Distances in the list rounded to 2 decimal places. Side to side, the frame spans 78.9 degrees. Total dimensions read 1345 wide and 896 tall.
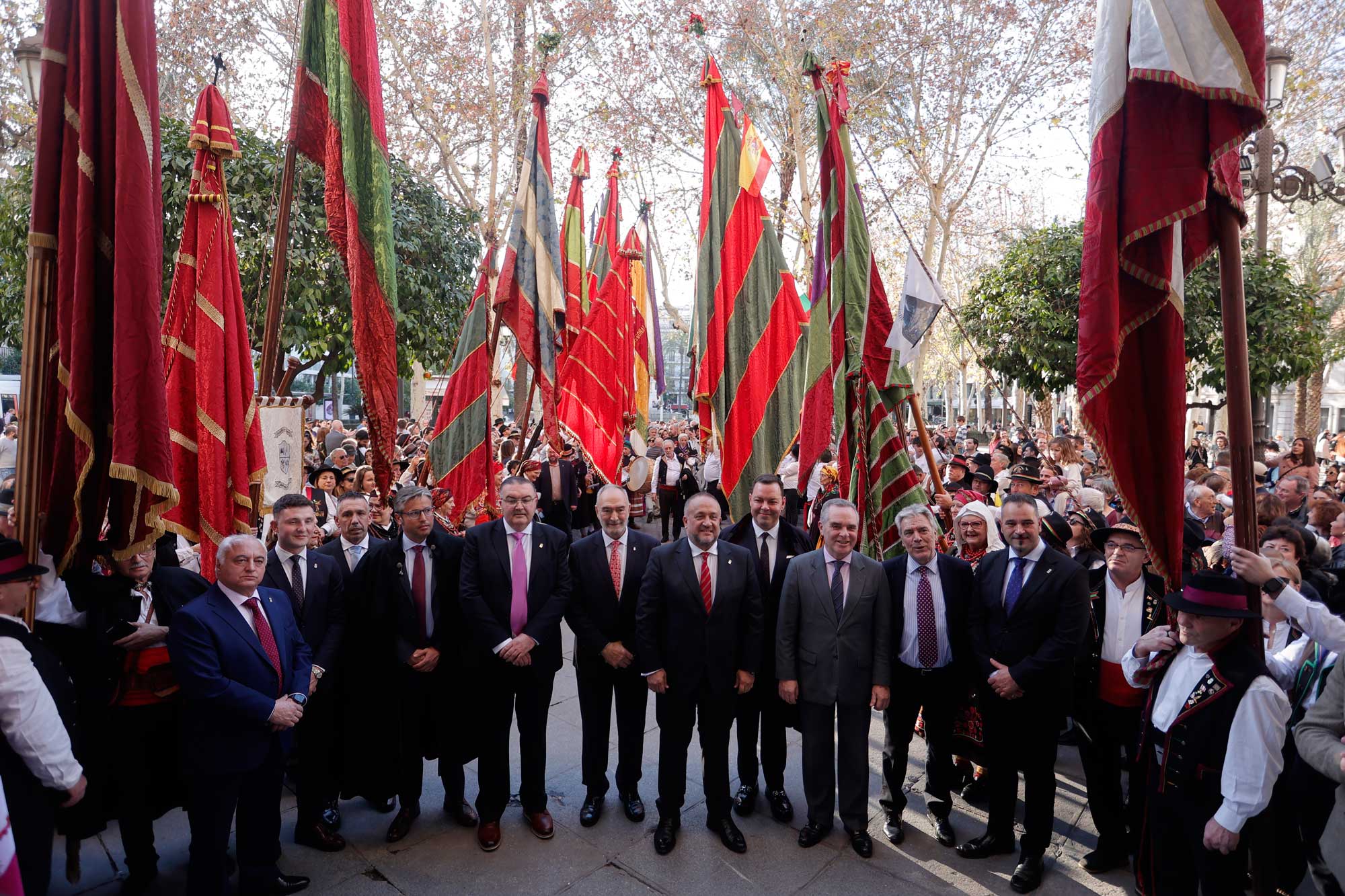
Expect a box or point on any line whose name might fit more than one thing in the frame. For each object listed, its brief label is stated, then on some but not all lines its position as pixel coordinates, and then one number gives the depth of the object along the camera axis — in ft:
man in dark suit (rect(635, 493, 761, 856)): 15.24
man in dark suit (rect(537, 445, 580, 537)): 35.32
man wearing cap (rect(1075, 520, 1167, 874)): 14.43
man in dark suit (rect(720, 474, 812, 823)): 16.61
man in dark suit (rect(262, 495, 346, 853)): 15.10
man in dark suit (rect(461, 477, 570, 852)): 15.34
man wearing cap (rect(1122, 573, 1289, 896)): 10.30
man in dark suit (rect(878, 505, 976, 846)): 15.42
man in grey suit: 15.05
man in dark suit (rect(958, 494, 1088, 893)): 14.12
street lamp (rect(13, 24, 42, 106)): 24.00
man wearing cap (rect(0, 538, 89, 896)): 9.82
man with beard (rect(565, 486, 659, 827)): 16.16
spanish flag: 22.39
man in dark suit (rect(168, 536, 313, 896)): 12.28
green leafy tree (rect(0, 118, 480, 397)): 33.76
